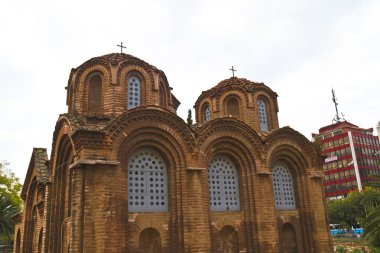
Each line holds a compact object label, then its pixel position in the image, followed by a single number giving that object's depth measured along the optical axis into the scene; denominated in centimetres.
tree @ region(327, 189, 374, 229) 4453
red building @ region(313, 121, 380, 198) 6444
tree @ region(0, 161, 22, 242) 2411
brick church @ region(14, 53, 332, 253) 1130
